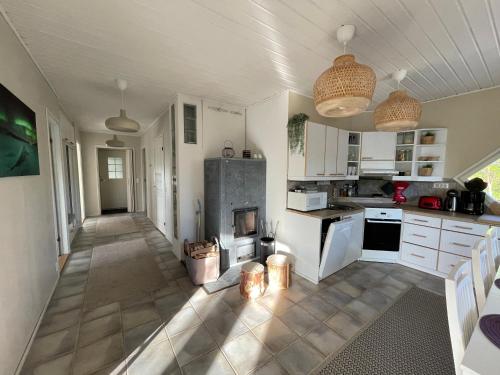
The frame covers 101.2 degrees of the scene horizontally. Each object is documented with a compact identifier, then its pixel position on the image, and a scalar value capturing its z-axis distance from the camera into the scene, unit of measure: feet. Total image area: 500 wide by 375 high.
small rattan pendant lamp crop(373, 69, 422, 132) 6.06
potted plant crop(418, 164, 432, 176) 10.39
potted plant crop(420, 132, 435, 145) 10.22
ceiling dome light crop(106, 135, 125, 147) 15.39
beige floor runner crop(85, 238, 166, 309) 7.79
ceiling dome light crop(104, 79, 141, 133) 8.33
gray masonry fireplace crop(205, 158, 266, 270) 9.39
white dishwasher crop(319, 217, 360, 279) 8.23
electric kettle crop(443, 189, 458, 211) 9.50
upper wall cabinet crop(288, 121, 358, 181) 8.94
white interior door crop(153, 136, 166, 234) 13.50
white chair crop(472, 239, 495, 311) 3.91
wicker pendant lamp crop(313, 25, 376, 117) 4.32
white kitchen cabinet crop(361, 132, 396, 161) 10.96
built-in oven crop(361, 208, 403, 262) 10.23
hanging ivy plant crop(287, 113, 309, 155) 8.84
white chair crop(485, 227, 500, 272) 4.98
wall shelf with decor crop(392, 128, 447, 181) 10.22
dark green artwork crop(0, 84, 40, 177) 4.47
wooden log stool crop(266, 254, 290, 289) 8.14
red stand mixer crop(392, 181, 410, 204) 11.19
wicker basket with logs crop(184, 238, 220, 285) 8.36
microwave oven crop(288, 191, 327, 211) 9.07
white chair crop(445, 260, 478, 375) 2.82
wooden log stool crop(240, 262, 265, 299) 7.45
